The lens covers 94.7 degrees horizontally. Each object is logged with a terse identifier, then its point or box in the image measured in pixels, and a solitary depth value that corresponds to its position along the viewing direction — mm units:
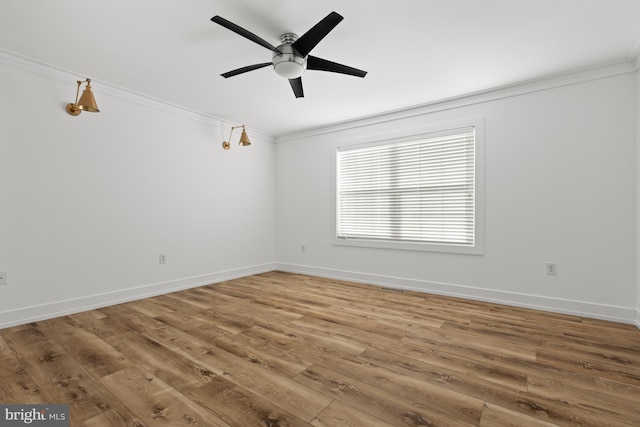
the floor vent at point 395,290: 3801
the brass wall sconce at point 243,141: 4219
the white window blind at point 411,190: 3625
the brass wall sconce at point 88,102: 2725
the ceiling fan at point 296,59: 2025
